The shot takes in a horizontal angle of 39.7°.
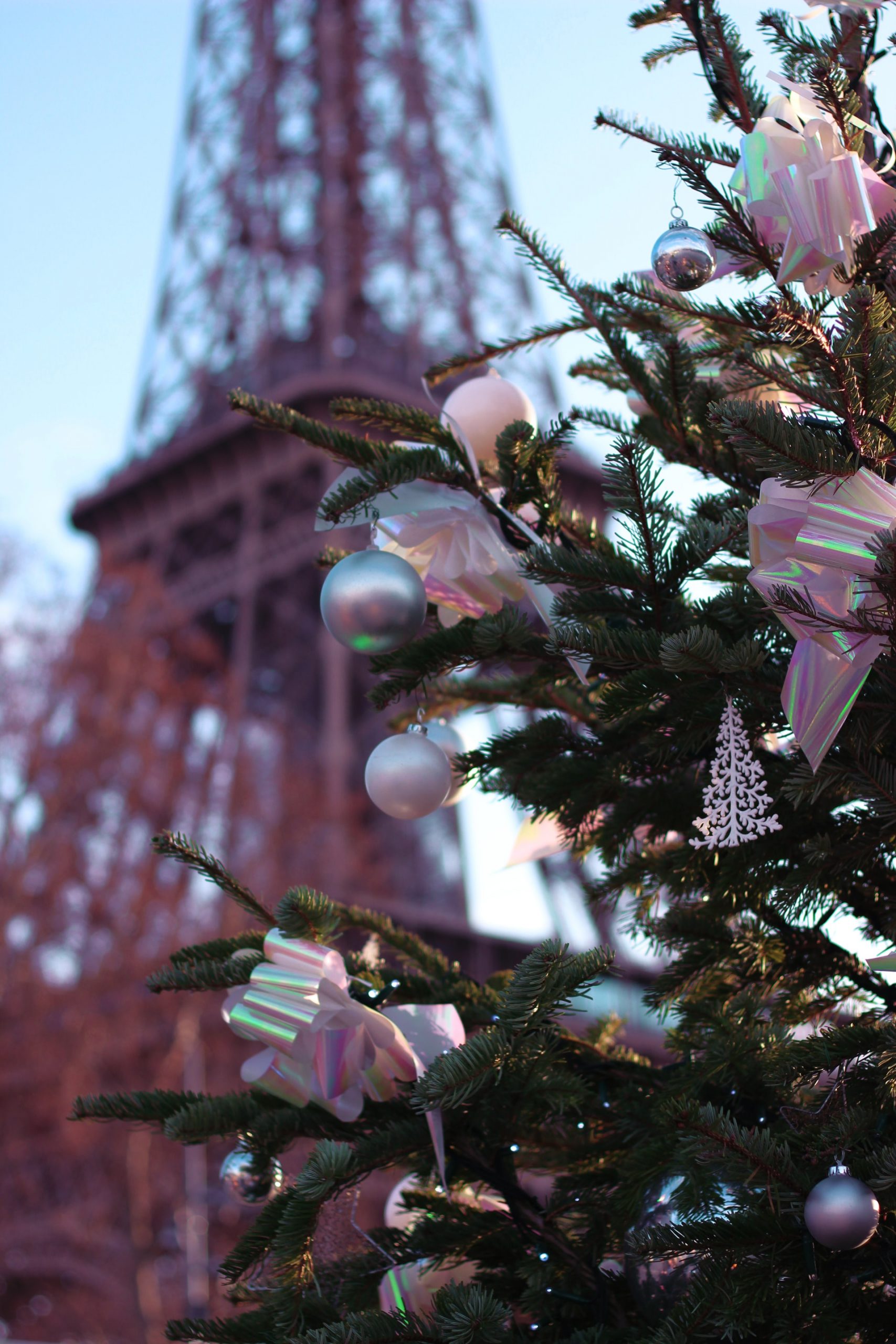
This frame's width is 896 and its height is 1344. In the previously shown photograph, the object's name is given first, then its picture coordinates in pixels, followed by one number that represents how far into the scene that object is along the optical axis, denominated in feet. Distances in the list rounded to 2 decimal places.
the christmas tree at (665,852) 3.21
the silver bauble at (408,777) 4.08
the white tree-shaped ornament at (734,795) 3.36
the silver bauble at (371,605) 3.77
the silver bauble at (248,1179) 4.31
